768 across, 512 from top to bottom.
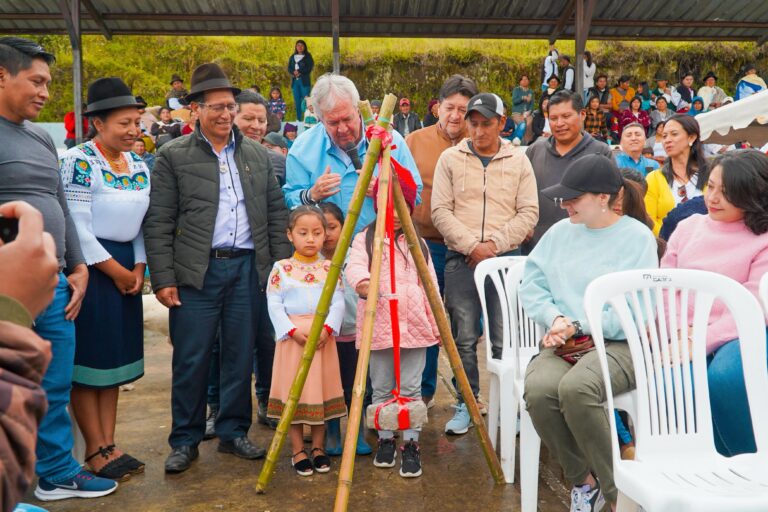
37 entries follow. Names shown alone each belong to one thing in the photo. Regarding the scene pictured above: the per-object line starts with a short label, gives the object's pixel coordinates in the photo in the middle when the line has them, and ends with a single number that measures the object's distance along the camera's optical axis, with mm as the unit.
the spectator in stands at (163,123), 11117
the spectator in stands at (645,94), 15166
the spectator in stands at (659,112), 14297
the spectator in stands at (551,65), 13820
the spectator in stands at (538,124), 13250
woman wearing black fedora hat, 3414
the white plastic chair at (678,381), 2342
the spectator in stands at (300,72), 14508
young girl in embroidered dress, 3592
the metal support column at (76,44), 11398
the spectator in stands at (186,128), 8243
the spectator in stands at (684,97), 15023
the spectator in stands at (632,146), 6211
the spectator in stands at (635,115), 14039
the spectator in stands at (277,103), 13984
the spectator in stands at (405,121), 13509
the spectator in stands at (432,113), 13141
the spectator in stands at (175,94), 13250
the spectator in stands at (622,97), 14695
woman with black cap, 2660
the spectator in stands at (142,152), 8188
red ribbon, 3162
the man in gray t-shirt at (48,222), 2949
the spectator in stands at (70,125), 11951
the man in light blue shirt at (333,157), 3731
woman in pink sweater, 2625
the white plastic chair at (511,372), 3061
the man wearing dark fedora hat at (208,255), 3633
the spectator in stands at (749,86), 13867
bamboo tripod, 2973
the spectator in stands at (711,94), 15414
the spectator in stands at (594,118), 12875
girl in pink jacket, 3562
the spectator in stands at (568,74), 12727
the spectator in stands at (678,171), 4730
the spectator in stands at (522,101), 14352
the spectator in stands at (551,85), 13195
